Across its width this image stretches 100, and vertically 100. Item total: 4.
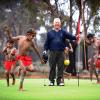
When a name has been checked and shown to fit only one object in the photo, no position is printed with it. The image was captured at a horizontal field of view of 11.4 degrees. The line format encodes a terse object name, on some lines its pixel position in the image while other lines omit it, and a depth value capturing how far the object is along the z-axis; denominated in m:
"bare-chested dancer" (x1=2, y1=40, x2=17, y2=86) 16.21
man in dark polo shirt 15.14
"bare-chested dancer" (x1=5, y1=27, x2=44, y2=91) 12.43
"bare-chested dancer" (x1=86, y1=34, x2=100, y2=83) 16.39
